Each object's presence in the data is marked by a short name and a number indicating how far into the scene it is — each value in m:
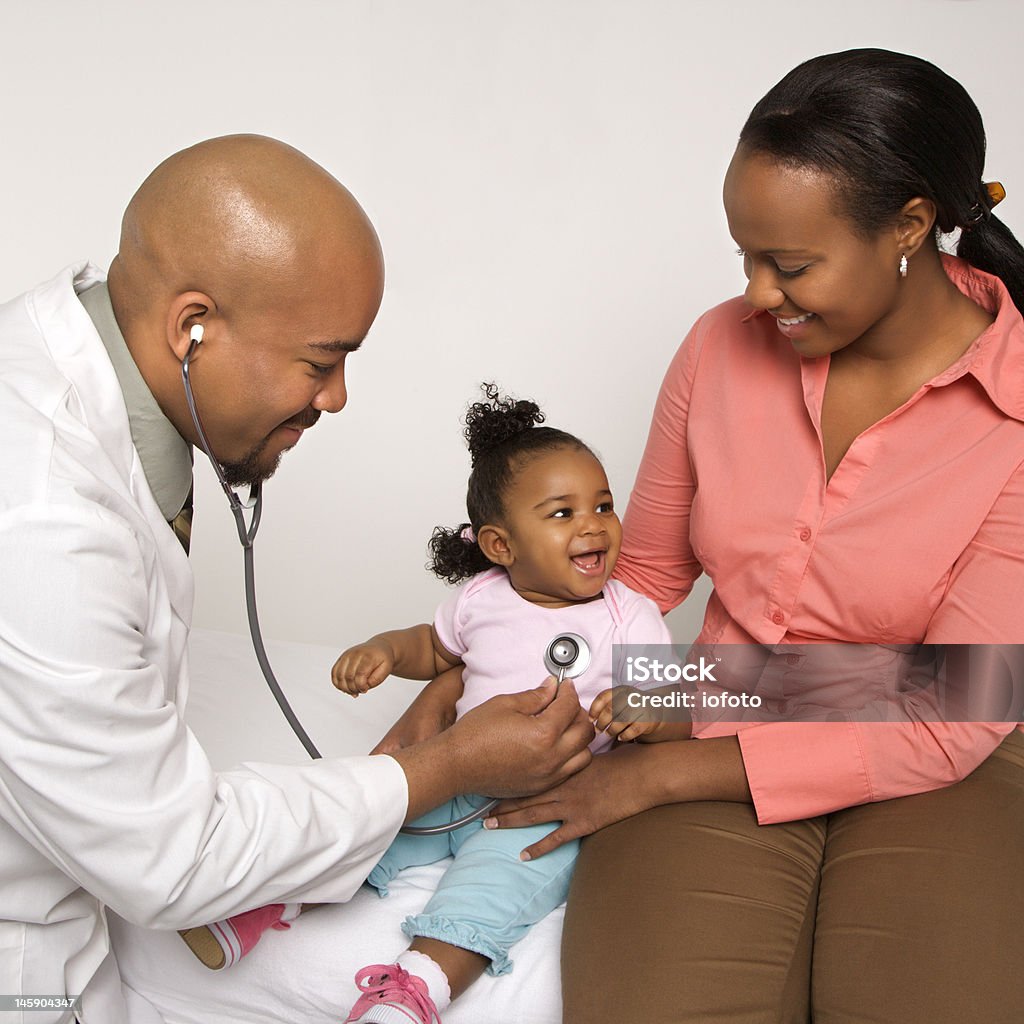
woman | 1.60
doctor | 1.32
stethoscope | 1.72
